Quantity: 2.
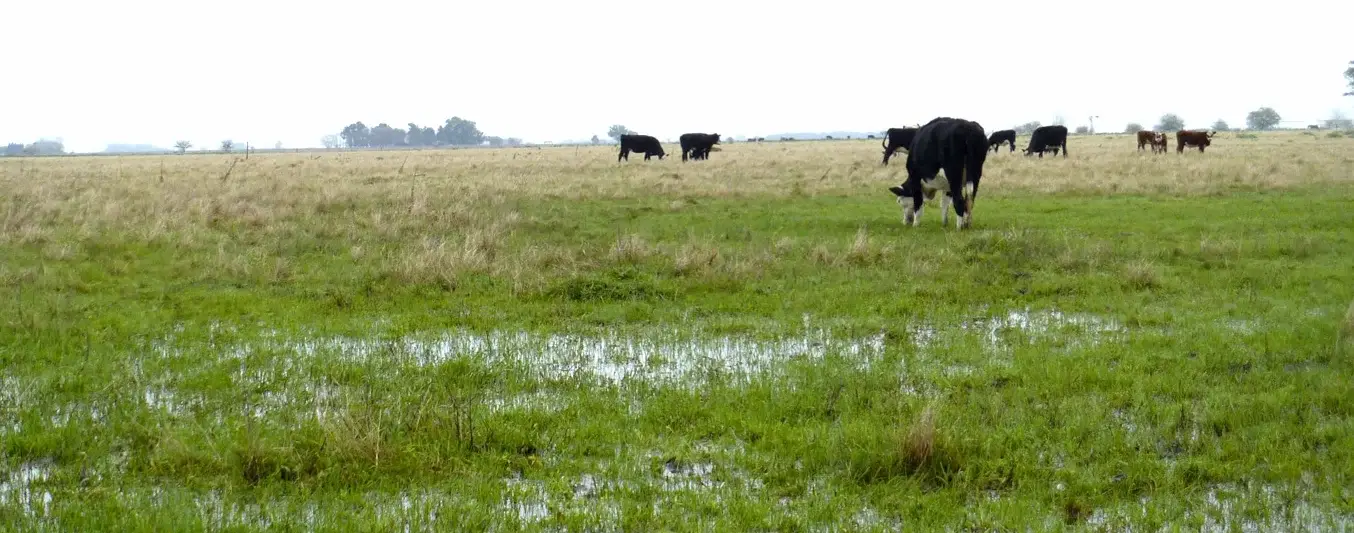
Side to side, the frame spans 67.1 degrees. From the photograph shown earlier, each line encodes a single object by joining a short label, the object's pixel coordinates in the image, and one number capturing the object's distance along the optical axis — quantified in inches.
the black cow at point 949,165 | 619.5
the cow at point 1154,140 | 1813.5
